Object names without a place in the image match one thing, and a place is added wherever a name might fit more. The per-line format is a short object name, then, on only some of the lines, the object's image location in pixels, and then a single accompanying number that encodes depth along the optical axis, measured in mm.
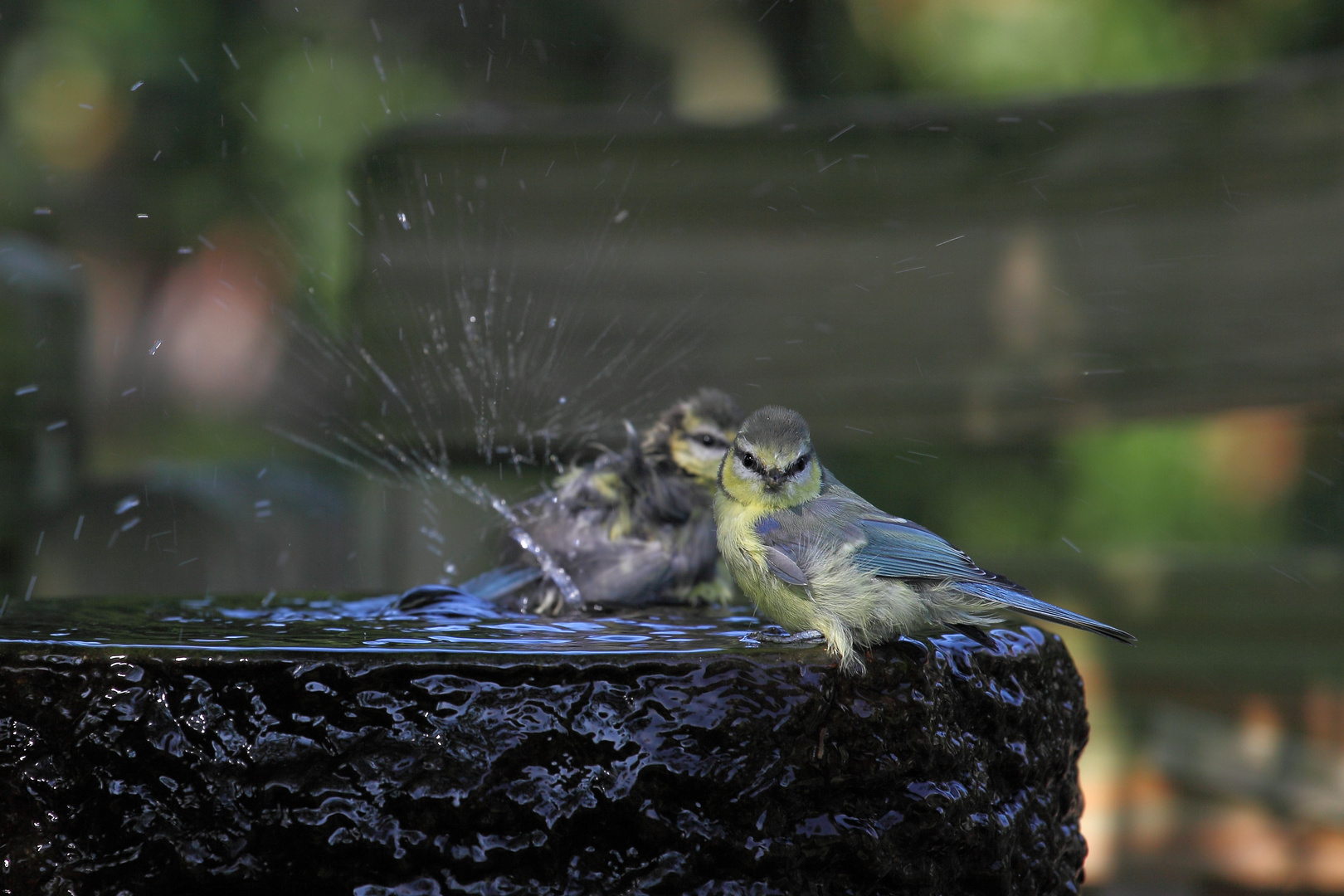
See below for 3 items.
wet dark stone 4323
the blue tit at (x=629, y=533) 4490
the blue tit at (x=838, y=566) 4366
